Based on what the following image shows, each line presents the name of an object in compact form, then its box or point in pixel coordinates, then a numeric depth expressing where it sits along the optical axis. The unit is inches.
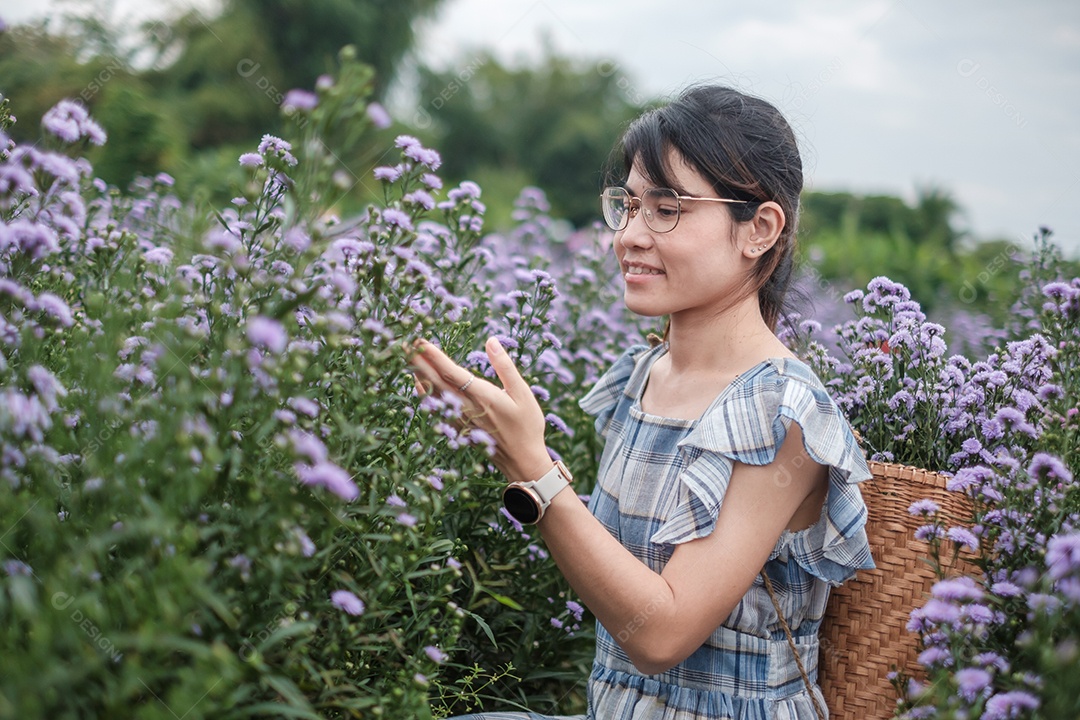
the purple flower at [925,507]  72.6
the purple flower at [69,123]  65.0
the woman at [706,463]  73.8
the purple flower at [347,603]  55.2
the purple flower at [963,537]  66.4
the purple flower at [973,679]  52.6
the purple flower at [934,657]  57.8
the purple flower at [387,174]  81.5
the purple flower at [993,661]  55.6
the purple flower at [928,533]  67.6
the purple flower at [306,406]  54.2
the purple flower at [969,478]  70.1
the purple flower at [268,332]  48.2
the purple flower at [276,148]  72.6
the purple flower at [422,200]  83.2
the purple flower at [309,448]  48.0
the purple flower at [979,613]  58.1
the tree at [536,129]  1279.5
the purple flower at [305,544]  50.0
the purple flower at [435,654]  61.8
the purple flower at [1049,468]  60.9
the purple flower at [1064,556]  50.5
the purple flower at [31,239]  57.9
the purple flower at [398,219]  71.9
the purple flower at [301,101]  54.6
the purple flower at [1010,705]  50.0
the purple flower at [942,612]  56.7
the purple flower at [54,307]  61.8
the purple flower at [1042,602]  50.9
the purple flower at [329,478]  48.9
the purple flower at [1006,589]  60.0
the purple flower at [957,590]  58.3
